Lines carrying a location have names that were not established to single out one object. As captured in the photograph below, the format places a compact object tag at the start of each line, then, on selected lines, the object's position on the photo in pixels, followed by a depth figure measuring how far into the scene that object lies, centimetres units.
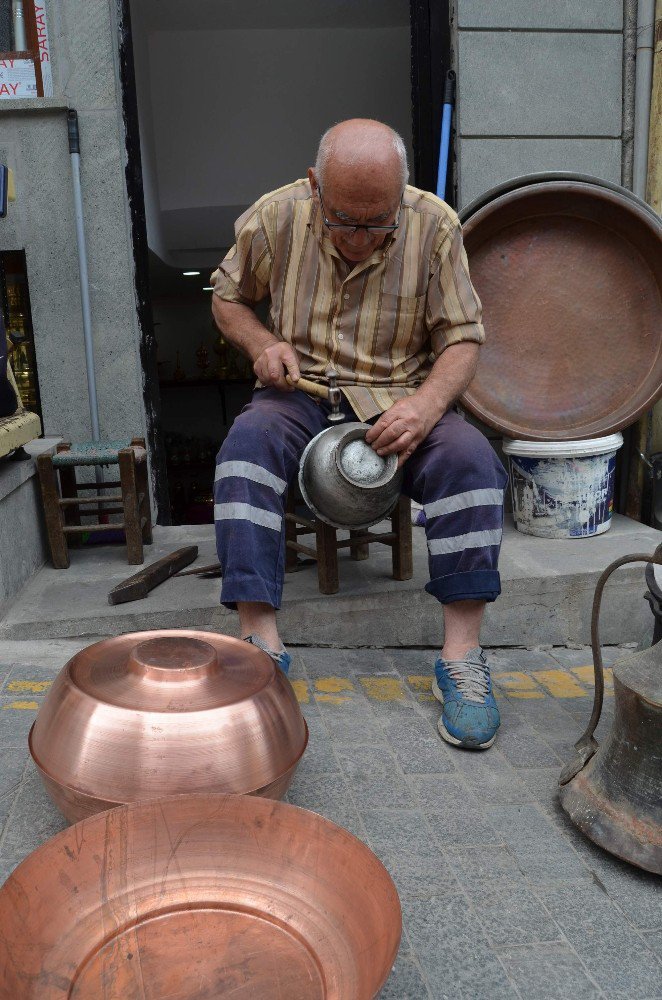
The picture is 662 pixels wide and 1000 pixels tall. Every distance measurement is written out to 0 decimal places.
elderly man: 223
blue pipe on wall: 372
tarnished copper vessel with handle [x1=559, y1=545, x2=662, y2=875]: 167
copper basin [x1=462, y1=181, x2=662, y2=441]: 360
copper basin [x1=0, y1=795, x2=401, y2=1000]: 124
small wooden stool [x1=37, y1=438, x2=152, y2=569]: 318
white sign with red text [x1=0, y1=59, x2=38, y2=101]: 364
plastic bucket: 345
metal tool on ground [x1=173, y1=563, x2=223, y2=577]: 315
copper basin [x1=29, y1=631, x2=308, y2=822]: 156
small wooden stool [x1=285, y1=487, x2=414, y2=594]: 284
